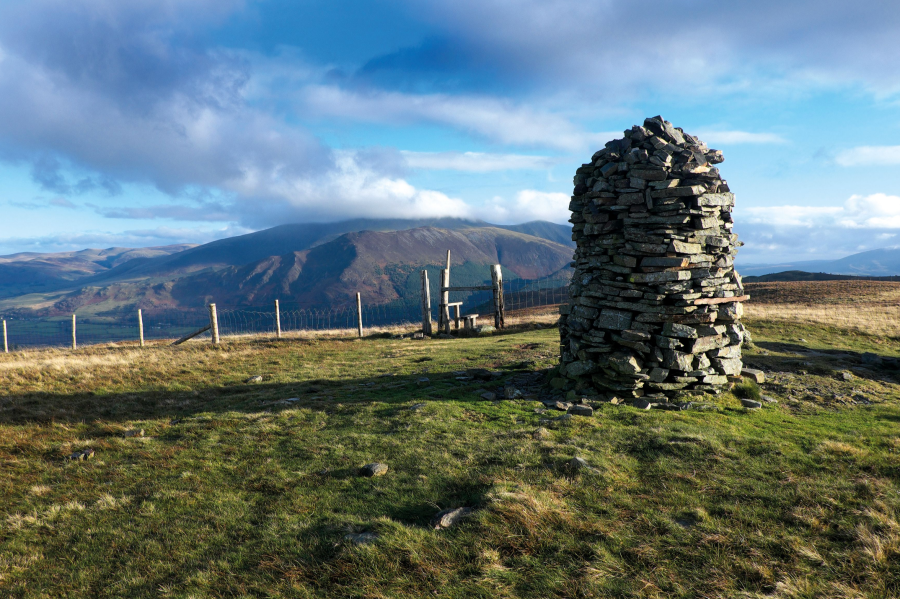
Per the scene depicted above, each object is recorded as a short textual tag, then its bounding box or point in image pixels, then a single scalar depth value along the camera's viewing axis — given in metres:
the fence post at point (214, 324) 26.55
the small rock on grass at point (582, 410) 10.32
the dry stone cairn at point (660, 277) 11.20
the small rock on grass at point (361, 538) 5.70
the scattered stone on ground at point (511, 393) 12.26
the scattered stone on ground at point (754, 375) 12.24
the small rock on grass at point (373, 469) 7.78
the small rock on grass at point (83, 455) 9.20
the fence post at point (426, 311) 28.80
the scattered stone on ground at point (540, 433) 8.97
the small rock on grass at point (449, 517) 6.00
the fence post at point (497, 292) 28.25
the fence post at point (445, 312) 29.30
